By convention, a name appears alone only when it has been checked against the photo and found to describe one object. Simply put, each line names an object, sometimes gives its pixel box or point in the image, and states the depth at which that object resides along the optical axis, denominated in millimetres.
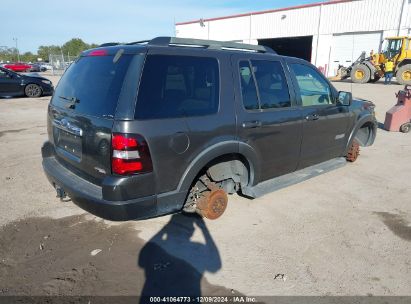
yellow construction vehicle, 20984
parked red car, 40750
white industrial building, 26234
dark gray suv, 2754
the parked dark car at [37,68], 42438
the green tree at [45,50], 104062
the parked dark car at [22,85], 14328
